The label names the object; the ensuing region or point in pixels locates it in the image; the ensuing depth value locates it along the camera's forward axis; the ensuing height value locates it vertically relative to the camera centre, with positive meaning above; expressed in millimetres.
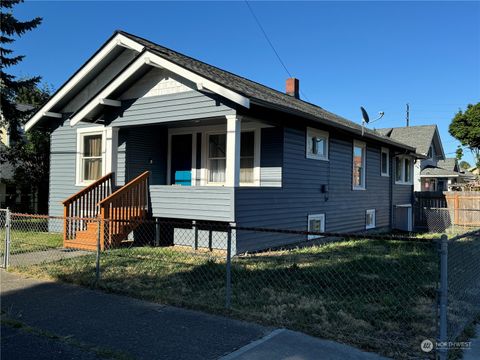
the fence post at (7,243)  7566 -1020
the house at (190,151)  9609 +1168
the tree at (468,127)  36281 +6063
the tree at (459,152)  41097 +4261
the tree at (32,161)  18703 +1237
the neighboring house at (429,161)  30980 +3021
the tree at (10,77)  17406 +4766
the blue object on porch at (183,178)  12773 +393
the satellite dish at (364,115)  14655 +2747
